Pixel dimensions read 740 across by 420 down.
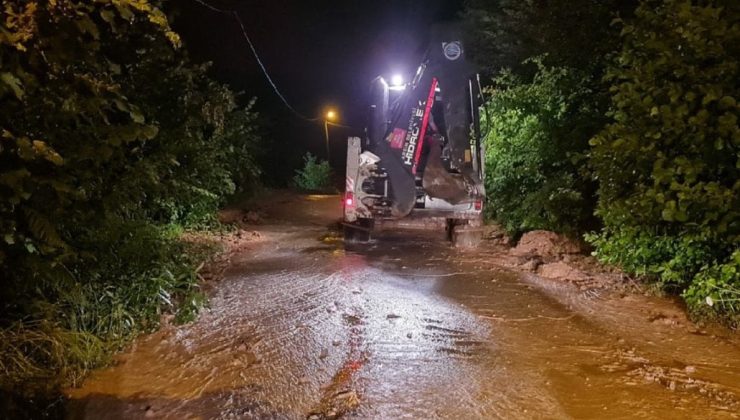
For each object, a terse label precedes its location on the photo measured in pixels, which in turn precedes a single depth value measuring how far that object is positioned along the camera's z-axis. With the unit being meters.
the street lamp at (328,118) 35.59
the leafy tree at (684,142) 4.62
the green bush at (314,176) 28.53
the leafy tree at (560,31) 8.23
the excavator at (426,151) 8.78
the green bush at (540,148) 8.92
